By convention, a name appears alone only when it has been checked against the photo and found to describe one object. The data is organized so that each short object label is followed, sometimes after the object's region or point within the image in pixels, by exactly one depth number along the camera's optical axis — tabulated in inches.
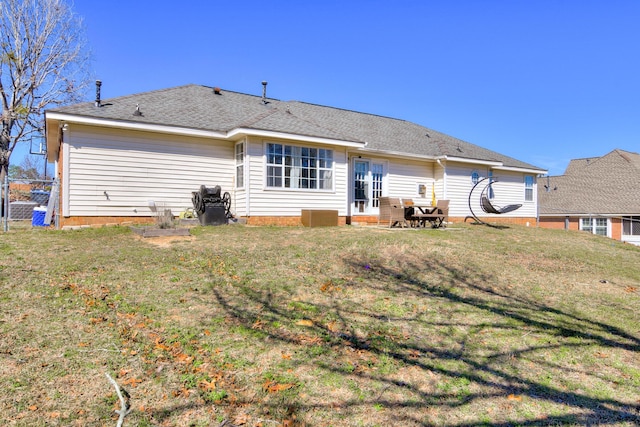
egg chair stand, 532.0
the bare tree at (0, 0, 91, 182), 808.3
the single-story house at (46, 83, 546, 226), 421.4
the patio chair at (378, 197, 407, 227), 490.0
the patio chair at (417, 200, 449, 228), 493.7
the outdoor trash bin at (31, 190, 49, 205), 611.5
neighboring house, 1119.6
